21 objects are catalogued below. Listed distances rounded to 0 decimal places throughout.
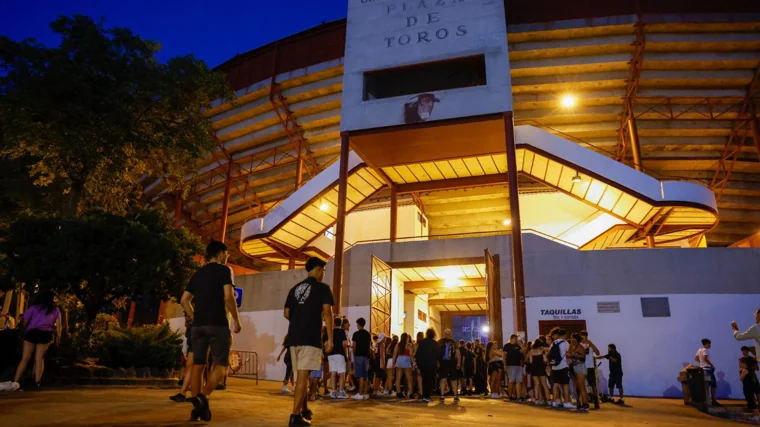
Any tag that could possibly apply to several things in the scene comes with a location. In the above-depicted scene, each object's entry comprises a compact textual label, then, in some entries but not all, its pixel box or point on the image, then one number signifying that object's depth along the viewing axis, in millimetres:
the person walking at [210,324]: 4840
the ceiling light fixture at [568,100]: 22500
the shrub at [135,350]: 11773
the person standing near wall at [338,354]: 9555
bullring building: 16094
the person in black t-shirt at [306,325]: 4809
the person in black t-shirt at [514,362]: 11664
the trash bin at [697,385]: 11211
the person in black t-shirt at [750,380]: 9778
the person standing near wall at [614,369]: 13008
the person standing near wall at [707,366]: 11219
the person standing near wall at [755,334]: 8281
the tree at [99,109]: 11469
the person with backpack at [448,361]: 11445
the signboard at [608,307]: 16062
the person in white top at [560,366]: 9641
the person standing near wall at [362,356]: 10594
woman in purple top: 7766
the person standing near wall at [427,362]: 9867
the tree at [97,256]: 11422
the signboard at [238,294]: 10820
